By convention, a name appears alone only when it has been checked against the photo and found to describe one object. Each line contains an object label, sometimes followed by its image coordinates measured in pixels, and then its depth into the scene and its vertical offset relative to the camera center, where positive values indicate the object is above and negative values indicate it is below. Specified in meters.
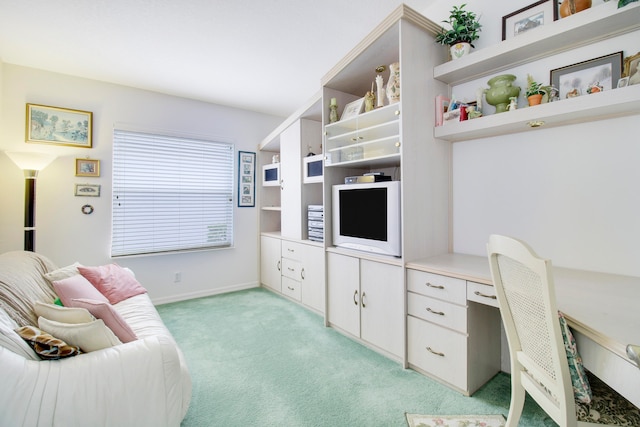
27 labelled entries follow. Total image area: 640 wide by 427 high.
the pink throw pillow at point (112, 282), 2.28 -0.54
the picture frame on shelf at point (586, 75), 1.51 +0.80
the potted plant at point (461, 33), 1.95 +1.28
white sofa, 1.01 -0.66
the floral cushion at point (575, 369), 0.97 -0.53
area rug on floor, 1.49 -1.09
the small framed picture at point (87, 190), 3.10 +0.30
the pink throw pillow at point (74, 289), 1.81 -0.48
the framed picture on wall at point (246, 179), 4.12 +0.56
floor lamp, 2.62 +0.24
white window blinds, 3.35 +0.30
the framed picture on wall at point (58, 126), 2.89 +0.96
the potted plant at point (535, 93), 1.65 +0.73
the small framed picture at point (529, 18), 1.70 +1.25
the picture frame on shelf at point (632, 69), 1.36 +0.74
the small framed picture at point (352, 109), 2.48 +0.98
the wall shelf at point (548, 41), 1.38 +1.00
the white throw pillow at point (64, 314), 1.33 -0.46
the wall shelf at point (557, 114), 1.36 +0.57
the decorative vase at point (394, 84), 2.10 +0.99
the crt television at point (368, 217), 2.05 +0.00
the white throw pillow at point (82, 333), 1.24 -0.51
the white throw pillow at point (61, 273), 2.00 -0.42
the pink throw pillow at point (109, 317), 1.42 -0.50
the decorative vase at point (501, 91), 1.80 +0.81
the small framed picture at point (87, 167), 3.09 +0.55
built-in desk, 0.82 -0.35
